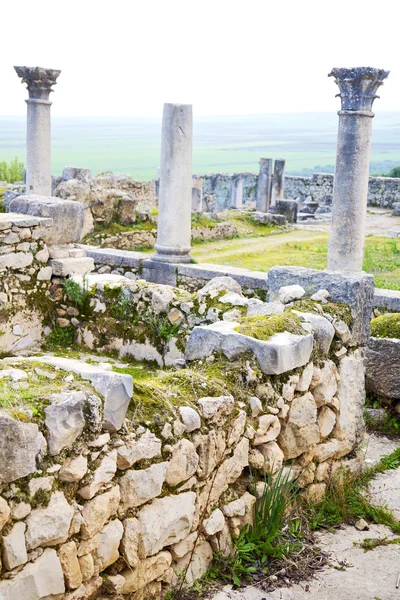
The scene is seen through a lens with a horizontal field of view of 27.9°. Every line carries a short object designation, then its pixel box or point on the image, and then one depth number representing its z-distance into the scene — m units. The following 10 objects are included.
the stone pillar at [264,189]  29.95
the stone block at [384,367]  7.55
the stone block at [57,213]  7.93
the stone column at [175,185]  12.12
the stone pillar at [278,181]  30.05
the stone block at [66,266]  7.82
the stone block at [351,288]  5.77
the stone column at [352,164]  10.81
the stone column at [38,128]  15.38
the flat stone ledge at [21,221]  7.41
